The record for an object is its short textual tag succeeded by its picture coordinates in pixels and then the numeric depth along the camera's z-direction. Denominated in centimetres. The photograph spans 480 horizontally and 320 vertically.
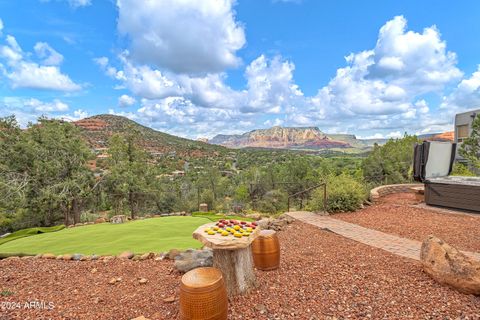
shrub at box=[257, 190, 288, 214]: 1678
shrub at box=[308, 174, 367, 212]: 791
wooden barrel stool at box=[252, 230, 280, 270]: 360
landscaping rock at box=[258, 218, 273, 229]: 634
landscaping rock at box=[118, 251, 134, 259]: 464
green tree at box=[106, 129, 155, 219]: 1259
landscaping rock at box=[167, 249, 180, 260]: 446
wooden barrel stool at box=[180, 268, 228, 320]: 227
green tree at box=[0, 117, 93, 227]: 1066
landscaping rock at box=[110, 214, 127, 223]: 800
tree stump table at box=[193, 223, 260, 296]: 280
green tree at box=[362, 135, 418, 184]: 1383
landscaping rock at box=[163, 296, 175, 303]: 297
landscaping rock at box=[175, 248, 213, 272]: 370
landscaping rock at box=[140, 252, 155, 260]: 458
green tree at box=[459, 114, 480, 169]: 1276
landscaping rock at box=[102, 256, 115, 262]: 456
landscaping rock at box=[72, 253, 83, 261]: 473
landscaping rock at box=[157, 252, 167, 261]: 447
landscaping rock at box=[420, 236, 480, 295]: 273
